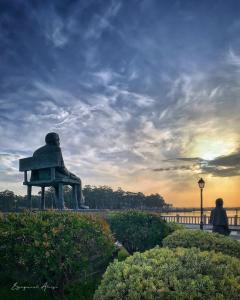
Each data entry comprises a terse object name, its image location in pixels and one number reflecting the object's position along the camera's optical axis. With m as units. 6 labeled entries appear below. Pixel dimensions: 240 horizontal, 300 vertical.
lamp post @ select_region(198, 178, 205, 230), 18.29
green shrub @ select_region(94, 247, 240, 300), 2.43
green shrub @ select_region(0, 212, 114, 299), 4.97
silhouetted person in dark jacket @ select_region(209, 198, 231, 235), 10.87
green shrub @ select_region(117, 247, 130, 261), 8.42
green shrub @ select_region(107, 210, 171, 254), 8.67
